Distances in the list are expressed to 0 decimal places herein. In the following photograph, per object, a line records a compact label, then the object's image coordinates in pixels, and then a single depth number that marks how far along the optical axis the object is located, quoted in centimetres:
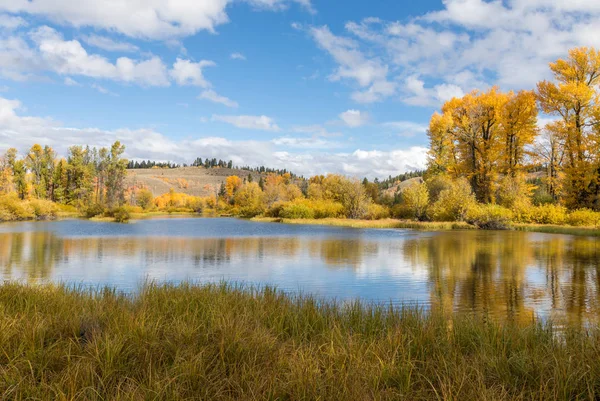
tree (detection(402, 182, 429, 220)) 4228
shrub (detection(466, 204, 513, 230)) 3538
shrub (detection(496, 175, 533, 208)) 3647
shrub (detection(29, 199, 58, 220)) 5272
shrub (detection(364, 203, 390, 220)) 5038
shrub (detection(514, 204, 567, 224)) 3375
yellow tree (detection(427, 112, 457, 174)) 4300
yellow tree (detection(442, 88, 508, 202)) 3731
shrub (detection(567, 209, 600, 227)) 2998
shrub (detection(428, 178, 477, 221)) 3762
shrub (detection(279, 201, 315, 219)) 5725
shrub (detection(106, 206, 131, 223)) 5306
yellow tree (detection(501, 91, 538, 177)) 3547
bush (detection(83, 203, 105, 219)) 5994
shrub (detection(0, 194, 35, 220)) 4729
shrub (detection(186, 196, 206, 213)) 10000
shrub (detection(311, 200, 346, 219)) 5497
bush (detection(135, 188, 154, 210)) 8956
